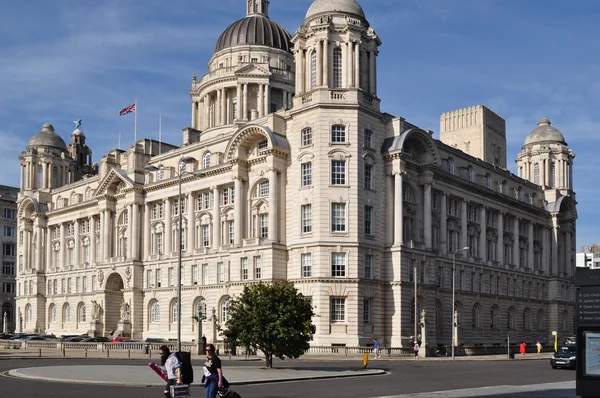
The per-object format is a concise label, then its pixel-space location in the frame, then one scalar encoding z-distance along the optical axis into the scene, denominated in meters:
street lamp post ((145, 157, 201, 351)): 43.75
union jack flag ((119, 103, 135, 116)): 95.19
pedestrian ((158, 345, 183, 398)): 21.28
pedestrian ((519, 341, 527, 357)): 77.25
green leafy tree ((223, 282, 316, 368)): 47.22
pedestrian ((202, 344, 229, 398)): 22.02
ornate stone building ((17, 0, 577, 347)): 75.06
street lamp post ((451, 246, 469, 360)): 73.02
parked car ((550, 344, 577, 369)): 49.53
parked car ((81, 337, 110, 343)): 82.75
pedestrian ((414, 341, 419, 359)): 70.62
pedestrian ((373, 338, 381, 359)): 67.30
